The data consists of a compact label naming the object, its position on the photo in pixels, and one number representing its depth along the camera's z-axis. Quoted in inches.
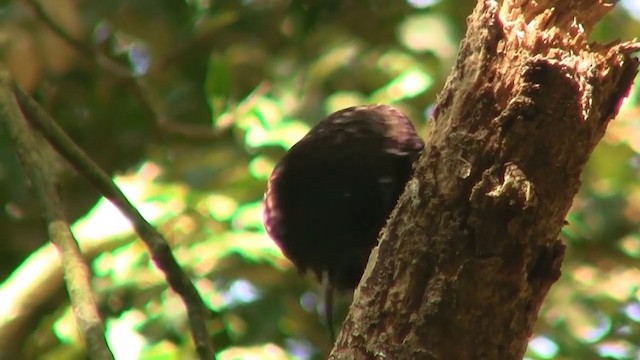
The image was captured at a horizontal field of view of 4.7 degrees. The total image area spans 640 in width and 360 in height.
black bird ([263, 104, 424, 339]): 340.0
